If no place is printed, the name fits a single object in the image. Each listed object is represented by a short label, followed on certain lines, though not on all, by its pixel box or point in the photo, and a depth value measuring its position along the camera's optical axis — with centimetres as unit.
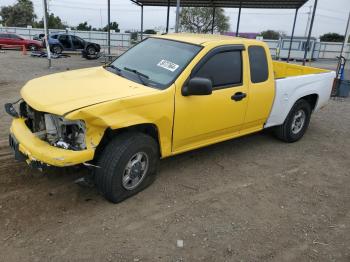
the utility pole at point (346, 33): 1382
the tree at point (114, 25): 6871
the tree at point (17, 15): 6569
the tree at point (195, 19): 5491
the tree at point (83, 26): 6715
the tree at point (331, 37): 5202
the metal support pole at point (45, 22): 1342
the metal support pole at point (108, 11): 1615
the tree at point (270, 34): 6938
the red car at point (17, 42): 2611
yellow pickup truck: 341
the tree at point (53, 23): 6128
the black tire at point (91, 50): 2273
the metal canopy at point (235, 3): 1543
